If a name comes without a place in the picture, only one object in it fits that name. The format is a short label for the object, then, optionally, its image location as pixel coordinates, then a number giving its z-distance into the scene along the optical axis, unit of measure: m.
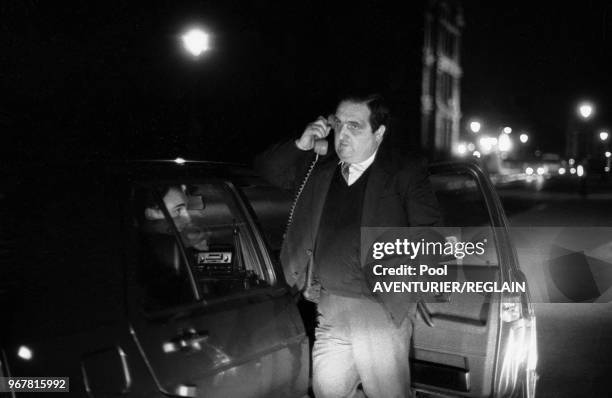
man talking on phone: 3.13
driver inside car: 4.09
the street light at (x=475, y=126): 37.30
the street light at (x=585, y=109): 31.56
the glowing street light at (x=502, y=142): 53.85
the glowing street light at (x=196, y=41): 14.26
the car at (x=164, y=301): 2.13
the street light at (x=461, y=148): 70.50
